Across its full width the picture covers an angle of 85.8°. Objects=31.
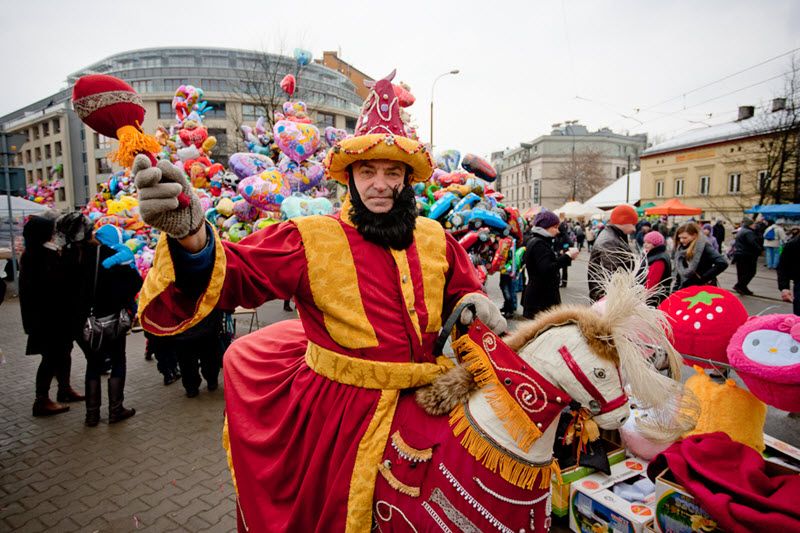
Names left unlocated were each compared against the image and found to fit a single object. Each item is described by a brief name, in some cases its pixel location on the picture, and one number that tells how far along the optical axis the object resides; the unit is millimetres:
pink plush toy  2064
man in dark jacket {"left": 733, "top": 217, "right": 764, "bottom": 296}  10164
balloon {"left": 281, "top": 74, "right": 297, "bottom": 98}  9956
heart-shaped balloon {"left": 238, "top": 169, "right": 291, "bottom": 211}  6172
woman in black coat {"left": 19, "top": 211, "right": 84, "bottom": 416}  4383
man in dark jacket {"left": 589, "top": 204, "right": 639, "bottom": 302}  4910
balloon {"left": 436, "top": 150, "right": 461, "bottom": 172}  8070
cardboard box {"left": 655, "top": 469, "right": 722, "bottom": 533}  1951
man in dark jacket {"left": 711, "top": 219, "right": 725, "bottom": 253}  17297
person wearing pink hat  4738
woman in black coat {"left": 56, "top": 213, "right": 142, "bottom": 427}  4215
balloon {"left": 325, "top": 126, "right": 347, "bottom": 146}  9125
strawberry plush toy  2516
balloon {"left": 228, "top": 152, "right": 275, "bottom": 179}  7215
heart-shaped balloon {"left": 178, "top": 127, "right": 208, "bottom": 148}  10773
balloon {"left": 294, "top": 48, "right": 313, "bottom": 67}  11266
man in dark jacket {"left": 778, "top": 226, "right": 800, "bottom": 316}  6262
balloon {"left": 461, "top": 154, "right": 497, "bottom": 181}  7016
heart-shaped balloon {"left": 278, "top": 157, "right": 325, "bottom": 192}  7059
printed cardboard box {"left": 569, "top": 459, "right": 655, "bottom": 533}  2307
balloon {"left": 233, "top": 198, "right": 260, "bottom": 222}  7191
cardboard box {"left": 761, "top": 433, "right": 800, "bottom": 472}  2676
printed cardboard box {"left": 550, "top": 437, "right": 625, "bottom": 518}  2662
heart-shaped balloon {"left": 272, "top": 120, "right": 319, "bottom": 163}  6867
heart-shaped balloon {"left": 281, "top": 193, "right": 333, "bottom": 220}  5820
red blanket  1692
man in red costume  1533
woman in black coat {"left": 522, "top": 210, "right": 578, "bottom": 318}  5598
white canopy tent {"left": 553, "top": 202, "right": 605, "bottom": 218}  26531
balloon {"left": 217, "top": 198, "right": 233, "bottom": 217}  7488
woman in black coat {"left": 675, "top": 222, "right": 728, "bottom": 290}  5770
